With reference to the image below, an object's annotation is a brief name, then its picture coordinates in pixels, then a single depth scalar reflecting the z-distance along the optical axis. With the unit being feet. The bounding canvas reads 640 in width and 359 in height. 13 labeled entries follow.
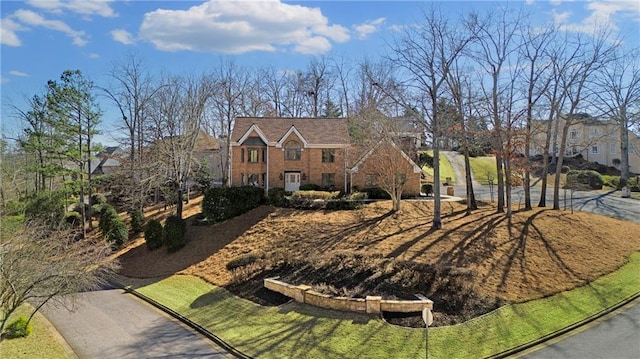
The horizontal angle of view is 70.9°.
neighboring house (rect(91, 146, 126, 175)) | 197.47
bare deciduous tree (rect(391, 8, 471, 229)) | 77.15
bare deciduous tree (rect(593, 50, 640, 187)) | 105.38
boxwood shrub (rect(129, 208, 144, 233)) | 115.65
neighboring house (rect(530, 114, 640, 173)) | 175.32
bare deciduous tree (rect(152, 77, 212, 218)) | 105.40
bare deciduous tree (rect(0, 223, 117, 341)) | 49.78
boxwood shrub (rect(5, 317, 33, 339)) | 54.49
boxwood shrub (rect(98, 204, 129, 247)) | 107.45
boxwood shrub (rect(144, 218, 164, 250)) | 100.99
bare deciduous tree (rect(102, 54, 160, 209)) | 119.84
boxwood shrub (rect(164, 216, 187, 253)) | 96.22
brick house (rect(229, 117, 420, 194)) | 116.47
